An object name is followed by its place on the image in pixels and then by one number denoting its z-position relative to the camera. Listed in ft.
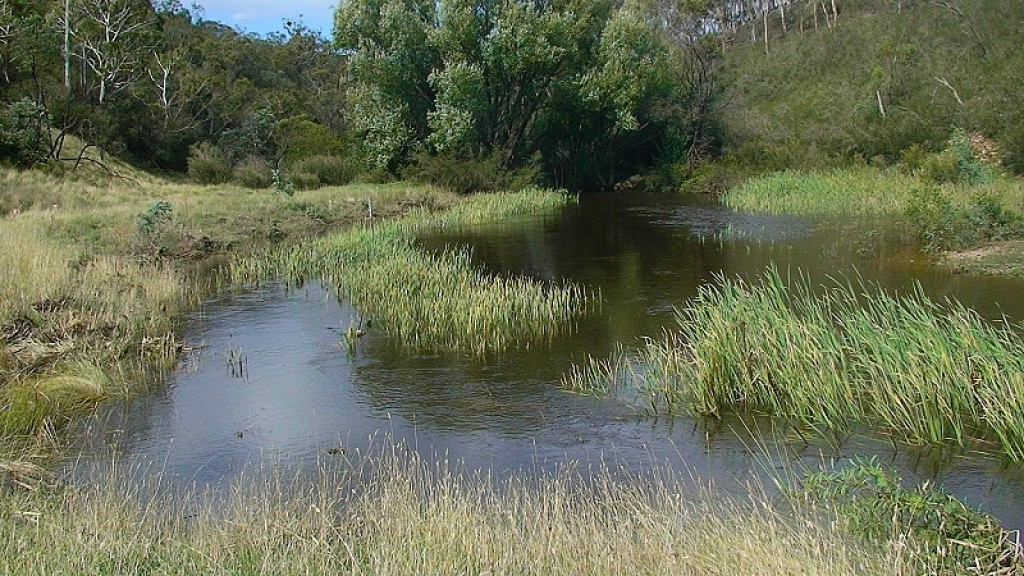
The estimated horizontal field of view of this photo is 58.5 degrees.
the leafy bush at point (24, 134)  98.37
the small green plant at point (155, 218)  61.16
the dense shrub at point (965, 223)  53.67
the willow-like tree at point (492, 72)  107.96
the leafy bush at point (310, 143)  130.93
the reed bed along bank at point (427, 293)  38.81
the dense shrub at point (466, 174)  107.86
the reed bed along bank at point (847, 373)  24.11
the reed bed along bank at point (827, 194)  76.38
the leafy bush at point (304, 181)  114.08
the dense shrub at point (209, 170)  122.62
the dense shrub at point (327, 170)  120.47
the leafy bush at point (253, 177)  118.21
